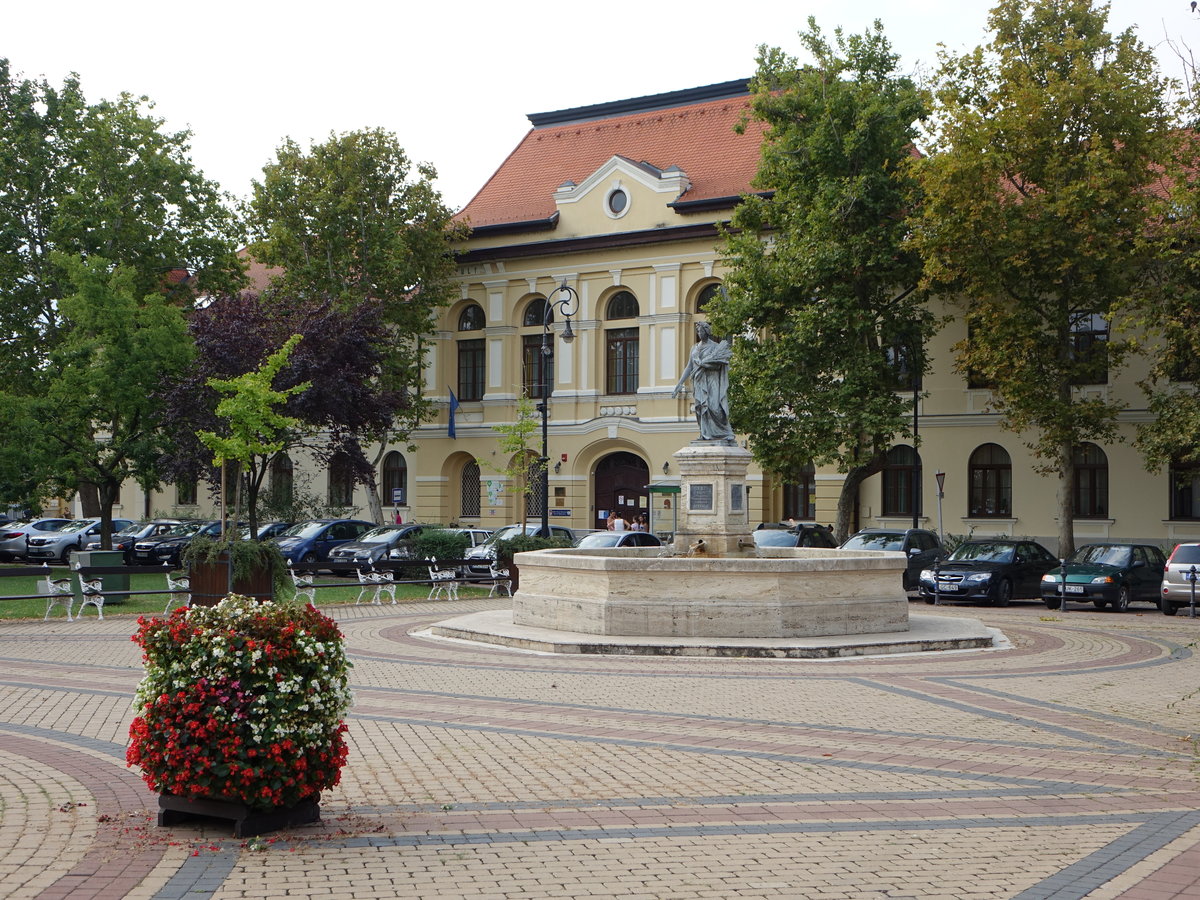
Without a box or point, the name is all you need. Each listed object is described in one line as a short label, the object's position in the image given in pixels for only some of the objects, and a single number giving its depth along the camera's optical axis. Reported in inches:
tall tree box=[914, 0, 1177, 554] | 1229.7
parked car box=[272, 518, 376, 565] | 1437.0
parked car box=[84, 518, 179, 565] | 1643.7
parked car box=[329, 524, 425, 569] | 1341.0
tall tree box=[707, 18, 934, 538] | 1355.8
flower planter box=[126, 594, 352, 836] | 274.8
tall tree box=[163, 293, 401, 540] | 1284.4
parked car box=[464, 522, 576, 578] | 1168.2
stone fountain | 674.8
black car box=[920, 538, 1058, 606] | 1079.0
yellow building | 1579.7
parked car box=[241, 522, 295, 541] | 1579.7
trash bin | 904.3
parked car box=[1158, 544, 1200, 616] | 1003.9
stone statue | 843.4
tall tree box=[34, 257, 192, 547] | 1177.4
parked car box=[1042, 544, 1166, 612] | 1058.1
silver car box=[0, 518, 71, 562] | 1672.0
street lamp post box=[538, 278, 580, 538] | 1261.4
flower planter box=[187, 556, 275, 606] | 759.7
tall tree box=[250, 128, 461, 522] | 1660.9
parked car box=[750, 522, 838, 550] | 1171.3
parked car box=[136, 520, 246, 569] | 1508.4
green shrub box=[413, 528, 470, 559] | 1199.6
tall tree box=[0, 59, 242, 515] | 1470.2
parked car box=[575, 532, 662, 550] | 1139.9
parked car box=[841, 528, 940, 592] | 1170.0
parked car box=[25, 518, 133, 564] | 1652.3
